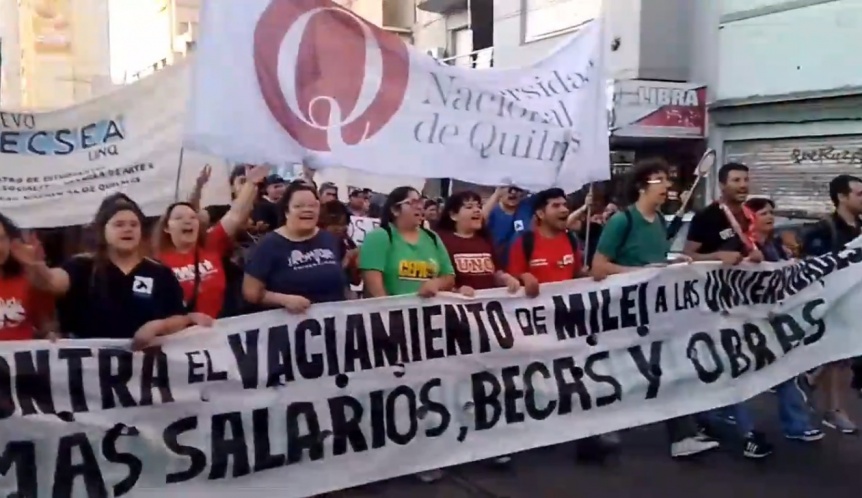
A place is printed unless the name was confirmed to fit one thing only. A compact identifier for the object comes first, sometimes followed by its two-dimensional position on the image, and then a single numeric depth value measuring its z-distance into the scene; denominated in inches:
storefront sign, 626.8
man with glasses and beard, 285.9
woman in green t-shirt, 213.9
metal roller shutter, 534.6
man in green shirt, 229.0
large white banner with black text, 164.1
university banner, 173.6
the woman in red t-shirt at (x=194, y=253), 209.2
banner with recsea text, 286.7
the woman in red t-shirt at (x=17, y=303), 172.6
